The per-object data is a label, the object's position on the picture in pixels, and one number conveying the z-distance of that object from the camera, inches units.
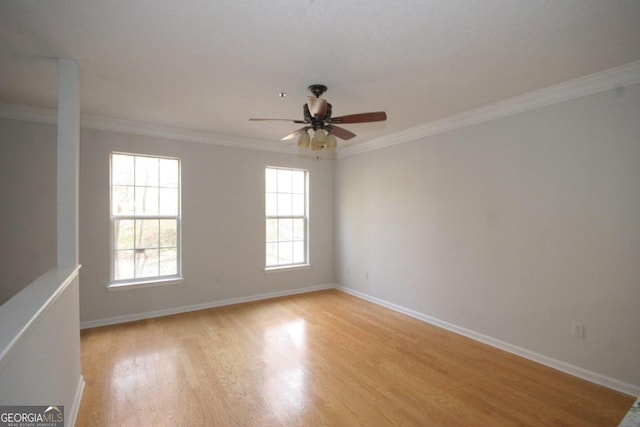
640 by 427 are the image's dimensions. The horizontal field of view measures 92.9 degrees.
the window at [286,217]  201.0
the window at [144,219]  154.9
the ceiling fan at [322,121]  101.2
